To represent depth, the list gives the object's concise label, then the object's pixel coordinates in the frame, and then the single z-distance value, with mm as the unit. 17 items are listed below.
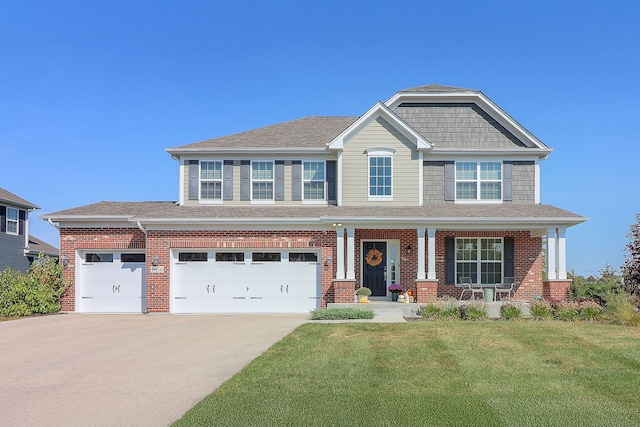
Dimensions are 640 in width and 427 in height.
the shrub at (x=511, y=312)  14531
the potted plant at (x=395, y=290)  18559
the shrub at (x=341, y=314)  15305
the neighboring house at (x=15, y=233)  29031
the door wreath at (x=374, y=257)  19703
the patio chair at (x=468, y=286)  19391
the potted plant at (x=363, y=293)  18045
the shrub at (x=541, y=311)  14430
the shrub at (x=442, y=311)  14719
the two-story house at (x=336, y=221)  18562
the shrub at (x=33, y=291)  18812
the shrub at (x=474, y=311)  14445
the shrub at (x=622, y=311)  13688
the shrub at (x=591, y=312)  14391
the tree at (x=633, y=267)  18111
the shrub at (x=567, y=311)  14438
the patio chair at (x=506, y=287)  19172
